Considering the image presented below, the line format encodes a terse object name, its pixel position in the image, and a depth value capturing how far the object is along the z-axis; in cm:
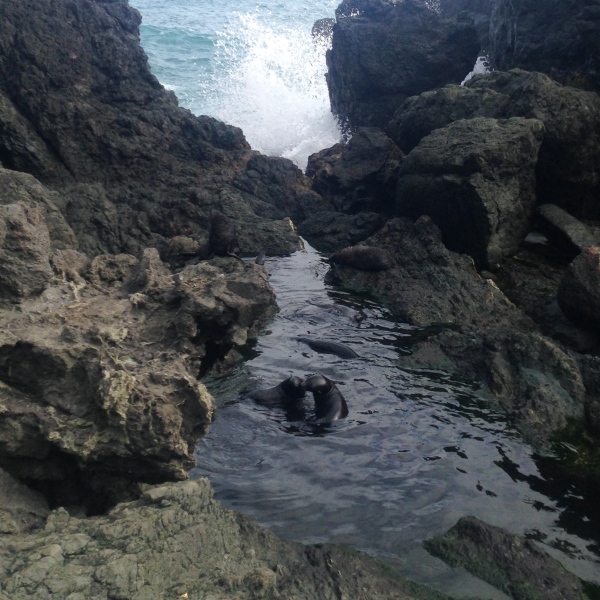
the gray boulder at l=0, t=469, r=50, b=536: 358
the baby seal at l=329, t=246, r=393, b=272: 1174
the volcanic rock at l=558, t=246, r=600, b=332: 895
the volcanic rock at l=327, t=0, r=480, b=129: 1927
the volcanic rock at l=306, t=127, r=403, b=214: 1468
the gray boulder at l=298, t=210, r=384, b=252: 1427
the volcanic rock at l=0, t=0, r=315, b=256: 1266
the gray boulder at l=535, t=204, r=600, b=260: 1137
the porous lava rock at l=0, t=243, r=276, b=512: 393
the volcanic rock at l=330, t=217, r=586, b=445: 721
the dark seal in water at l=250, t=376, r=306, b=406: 744
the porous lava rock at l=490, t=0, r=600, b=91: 1420
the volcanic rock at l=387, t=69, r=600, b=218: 1211
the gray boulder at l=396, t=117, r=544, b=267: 1140
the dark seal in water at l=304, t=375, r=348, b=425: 720
